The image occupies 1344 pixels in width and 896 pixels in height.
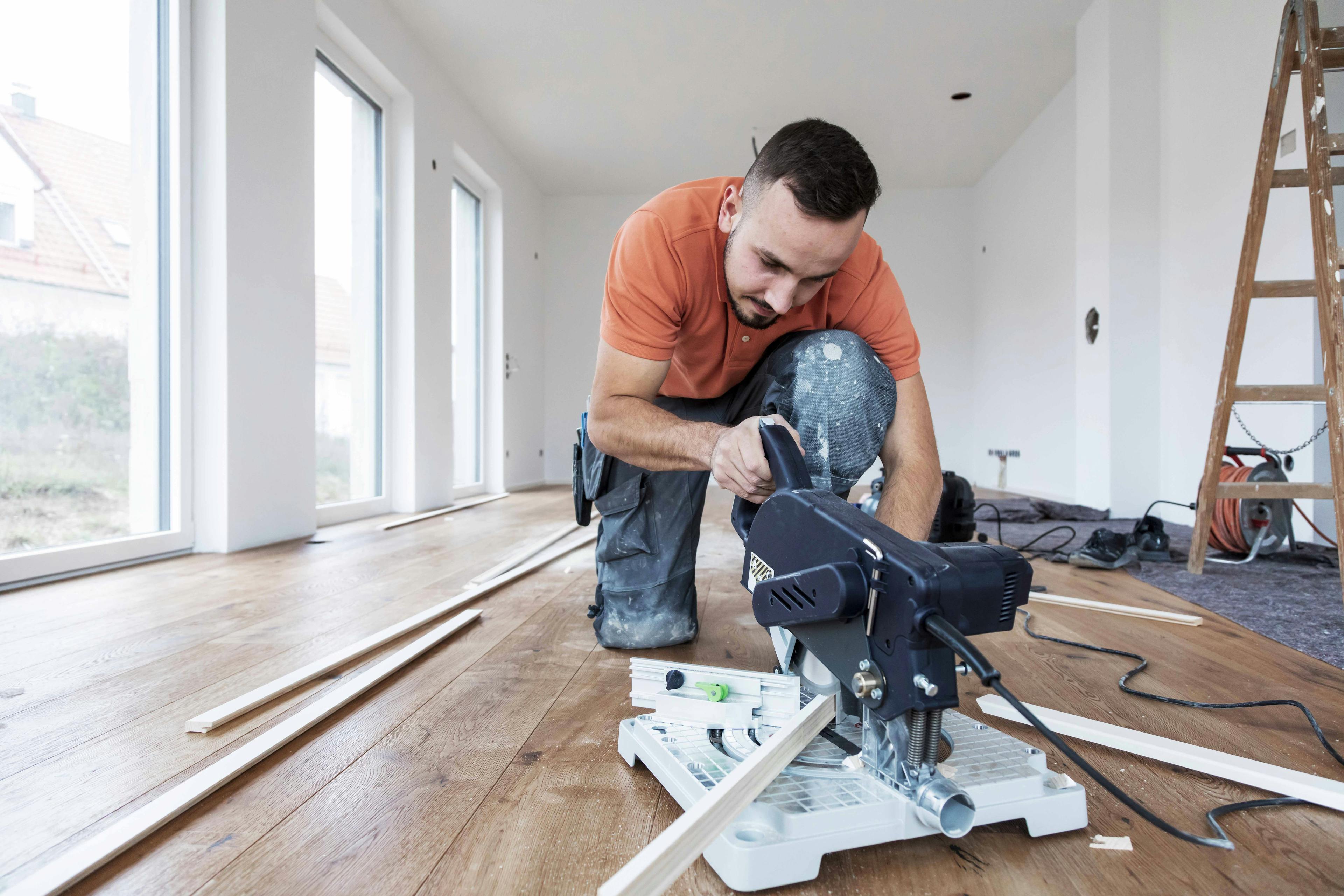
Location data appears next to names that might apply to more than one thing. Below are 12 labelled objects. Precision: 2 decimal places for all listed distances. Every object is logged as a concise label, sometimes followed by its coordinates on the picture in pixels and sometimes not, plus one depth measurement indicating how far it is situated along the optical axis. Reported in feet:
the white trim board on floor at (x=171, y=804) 2.28
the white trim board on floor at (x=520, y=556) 7.62
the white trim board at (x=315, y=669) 3.58
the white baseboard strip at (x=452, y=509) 12.23
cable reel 8.44
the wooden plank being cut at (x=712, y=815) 1.84
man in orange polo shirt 3.81
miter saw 2.17
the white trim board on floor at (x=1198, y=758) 2.84
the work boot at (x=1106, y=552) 8.38
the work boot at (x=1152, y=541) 8.81
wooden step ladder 6.19
